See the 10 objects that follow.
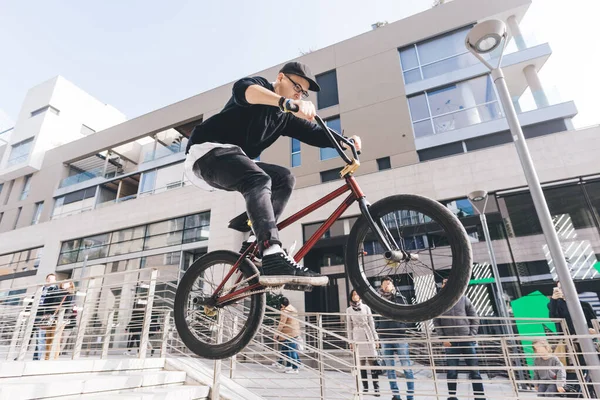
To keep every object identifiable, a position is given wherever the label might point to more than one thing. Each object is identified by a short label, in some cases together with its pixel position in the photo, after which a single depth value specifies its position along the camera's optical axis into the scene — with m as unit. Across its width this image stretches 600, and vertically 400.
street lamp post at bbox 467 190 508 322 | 6.20
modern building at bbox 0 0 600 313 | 8.98
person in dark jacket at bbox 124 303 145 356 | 4.60
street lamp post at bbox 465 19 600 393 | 3.54
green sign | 7.88
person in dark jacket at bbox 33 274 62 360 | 6.57
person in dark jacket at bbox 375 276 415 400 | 3.58
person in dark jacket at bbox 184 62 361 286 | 1.99
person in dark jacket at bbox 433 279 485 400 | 4.92
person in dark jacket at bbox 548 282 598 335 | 5.86
